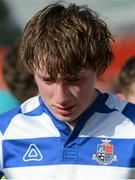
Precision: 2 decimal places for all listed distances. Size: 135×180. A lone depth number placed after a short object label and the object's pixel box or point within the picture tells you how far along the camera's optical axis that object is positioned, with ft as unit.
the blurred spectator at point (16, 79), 33.88
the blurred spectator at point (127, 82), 30.25
